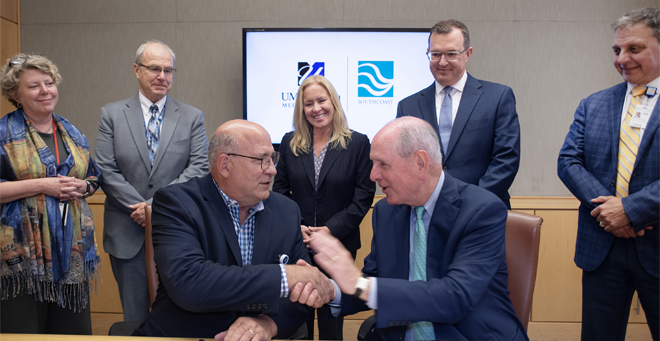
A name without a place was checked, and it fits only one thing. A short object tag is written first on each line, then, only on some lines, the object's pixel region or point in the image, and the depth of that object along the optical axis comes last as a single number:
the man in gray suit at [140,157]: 2.54
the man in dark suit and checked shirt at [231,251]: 1.44
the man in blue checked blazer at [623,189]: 1.93
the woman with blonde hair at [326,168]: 2.59
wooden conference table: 1.27
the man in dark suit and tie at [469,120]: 2.38
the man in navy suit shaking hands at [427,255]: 1.36
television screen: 3.80
